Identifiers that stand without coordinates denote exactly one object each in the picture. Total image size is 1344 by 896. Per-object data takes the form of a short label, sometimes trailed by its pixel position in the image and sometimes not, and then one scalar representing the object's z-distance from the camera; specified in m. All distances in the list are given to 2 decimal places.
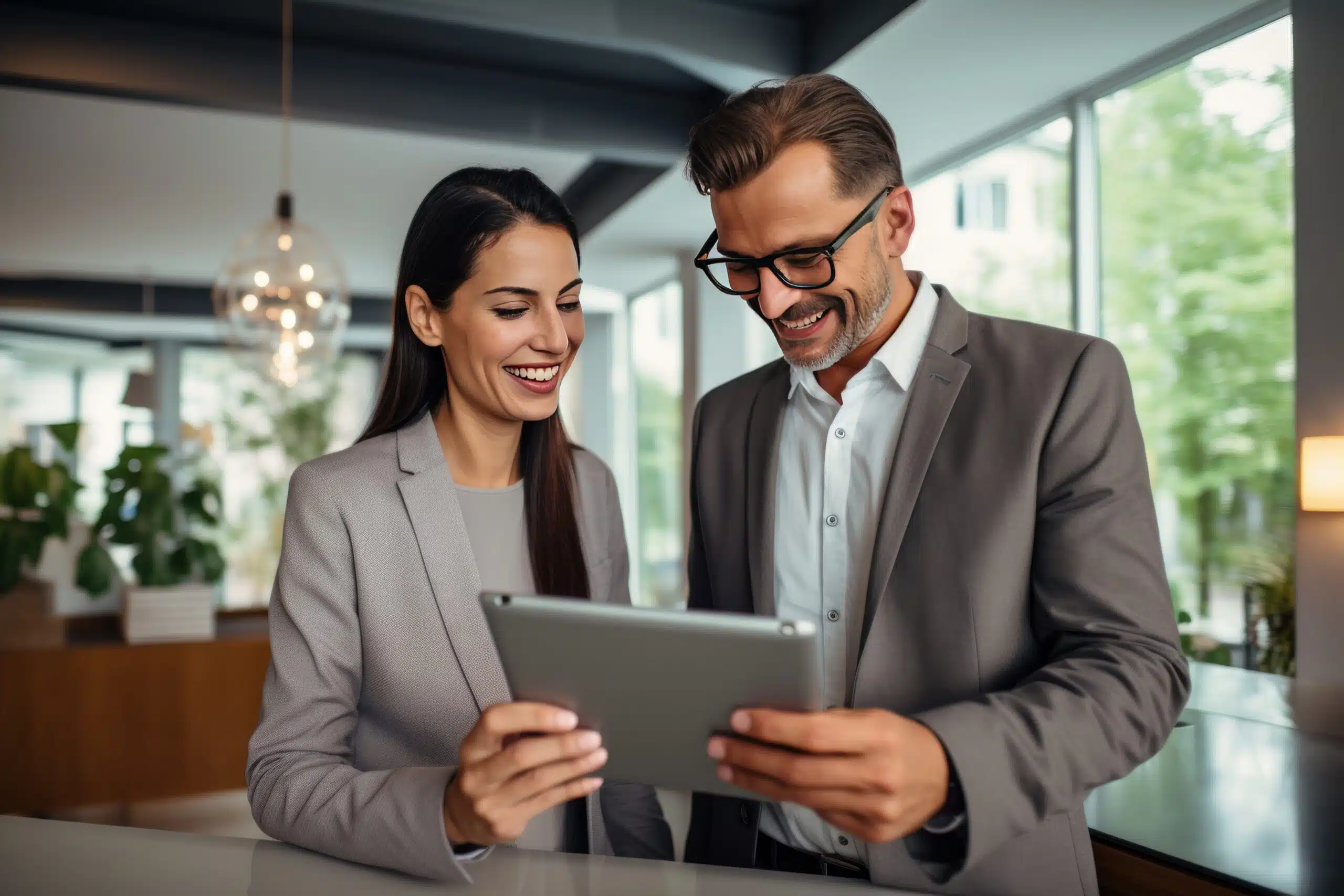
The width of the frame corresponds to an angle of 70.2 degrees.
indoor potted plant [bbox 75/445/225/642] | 4.03
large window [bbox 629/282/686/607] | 8.47
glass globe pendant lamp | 3.55
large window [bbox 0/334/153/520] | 10.01
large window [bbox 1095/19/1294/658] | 3.43
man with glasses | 1.02
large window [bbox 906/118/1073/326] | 4.40
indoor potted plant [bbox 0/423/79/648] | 3.84
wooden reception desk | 3.85
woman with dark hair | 1.15
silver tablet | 0.88
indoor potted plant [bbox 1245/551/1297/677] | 3.26
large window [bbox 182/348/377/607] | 10.84
